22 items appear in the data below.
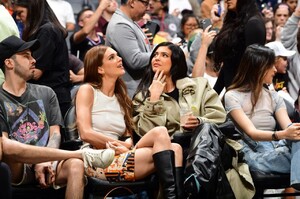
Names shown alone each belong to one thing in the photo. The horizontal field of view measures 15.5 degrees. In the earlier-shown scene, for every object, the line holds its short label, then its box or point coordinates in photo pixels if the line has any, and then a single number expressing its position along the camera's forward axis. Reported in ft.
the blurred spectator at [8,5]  36.77
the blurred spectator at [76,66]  34.27
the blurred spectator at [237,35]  29.97
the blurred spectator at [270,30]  42.41
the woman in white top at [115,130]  25.45
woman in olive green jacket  27.53
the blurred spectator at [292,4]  47.02
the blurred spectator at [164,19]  48.44
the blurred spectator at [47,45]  28.31
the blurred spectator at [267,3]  50.15
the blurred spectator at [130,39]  29.55
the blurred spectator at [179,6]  51.45
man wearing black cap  24.02
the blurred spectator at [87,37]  36.83
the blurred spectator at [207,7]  43.45
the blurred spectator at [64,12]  40.26
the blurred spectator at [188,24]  45.21
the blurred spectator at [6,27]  27.65
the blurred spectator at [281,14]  43.72
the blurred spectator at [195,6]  52.80
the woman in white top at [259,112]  27.37
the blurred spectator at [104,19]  40.88
